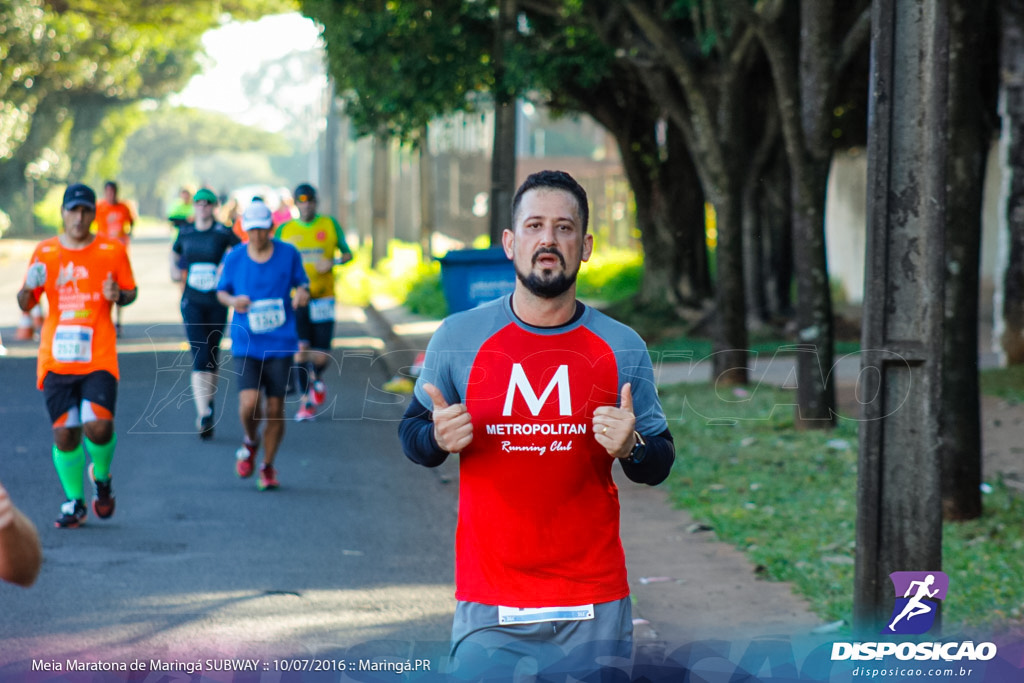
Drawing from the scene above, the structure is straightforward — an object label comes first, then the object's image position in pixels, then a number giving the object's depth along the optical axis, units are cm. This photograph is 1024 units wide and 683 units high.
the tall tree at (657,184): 2081
